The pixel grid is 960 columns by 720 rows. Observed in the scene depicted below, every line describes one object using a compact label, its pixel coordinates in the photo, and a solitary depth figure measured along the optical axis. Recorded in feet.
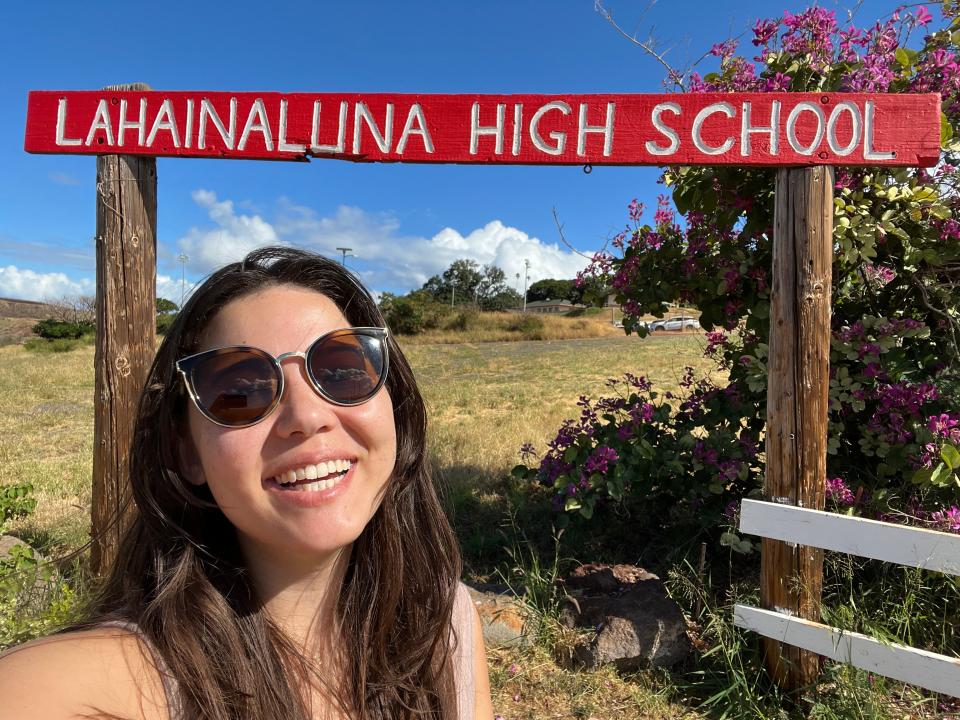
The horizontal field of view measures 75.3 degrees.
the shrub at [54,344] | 94.38
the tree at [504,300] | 209.50
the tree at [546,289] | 299.99
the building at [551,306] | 247.01
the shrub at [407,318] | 114.10
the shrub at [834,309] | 10.02
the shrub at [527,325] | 108.18
